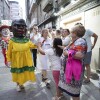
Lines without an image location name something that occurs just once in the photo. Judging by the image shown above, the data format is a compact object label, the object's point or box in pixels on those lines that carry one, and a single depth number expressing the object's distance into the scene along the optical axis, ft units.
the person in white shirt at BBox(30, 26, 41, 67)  11.90
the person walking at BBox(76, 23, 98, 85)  9.32
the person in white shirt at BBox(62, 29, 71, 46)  8.56
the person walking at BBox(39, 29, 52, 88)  8.91
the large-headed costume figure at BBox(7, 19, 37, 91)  8.04
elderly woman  5.25
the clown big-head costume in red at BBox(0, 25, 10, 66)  14.81
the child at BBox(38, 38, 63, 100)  6.85
